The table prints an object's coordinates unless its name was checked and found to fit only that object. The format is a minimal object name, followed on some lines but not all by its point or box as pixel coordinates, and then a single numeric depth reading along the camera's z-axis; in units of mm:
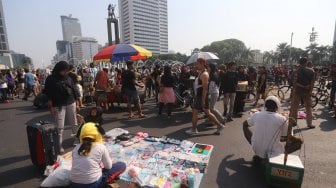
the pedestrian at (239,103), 7918
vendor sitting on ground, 2813
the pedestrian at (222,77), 7233
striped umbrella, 8373
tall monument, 39062
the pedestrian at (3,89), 11980
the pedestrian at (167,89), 7460
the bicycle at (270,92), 11145
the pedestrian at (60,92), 4359
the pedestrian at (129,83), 6992
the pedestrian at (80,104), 9504
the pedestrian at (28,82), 12158
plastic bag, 3422
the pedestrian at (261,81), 9734
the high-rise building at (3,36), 79562
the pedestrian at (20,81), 13770
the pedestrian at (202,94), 5214
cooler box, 3094
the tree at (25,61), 89281
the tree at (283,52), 72438
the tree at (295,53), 77588
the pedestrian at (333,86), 8102
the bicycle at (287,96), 8959
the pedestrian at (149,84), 11898
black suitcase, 3926
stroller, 8961
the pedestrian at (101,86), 8570
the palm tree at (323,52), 67750
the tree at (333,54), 59519
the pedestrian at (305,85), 6211
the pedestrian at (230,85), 7023
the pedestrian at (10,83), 13159
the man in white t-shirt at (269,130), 3615
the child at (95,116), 5078
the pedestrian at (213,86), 6164
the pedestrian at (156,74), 9913
